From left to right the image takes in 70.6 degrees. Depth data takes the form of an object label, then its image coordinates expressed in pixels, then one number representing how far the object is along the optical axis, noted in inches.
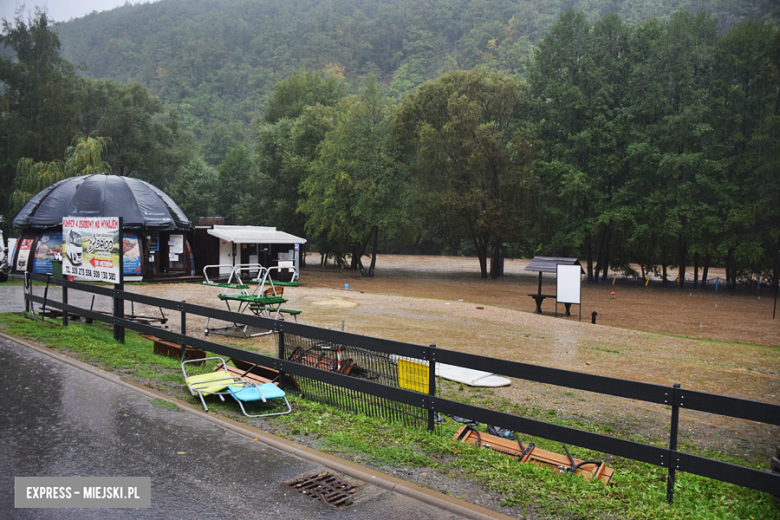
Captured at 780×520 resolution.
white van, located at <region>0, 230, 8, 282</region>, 930.1
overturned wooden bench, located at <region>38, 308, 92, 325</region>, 490.0
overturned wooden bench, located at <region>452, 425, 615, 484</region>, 192.2
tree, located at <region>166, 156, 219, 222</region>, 2303.2
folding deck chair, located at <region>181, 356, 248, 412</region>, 243.4
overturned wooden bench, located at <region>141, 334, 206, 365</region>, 351.3
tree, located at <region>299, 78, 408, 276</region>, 1543.9
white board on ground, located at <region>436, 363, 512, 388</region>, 363.3
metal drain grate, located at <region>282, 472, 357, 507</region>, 158.1
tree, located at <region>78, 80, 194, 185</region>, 2108.8
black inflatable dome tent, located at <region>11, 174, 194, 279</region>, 1039.0
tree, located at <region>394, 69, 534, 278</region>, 1581.0
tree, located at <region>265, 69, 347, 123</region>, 2333.9
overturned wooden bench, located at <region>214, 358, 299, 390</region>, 273.7
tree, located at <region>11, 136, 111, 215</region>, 1315.2
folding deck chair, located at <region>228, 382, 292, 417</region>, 234.1
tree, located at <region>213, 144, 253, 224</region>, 2448.3
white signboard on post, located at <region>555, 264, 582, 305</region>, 824.9
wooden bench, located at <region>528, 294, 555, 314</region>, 882.6
